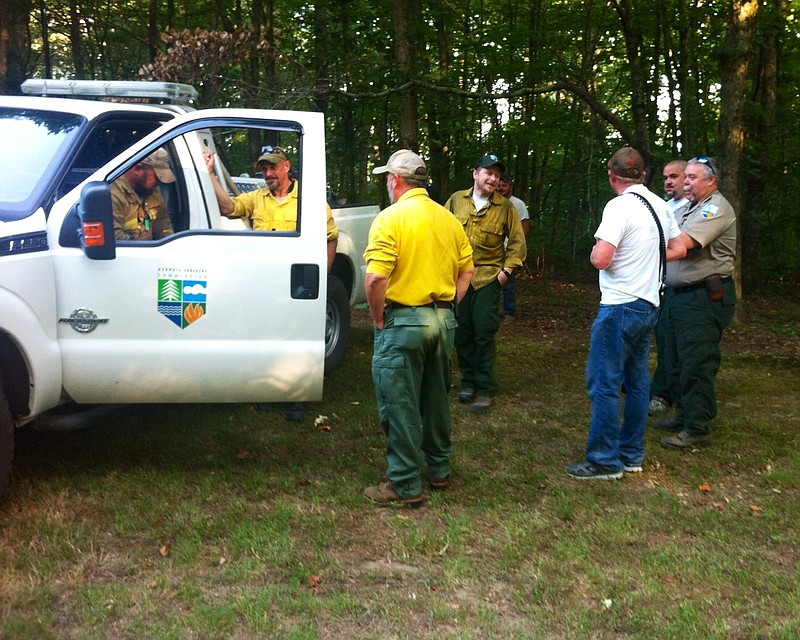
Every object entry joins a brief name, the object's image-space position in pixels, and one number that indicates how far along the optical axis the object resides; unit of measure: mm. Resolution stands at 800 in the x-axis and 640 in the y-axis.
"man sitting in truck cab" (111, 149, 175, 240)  5125
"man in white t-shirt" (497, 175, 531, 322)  9348
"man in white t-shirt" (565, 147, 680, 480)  4969
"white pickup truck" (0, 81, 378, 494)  4488
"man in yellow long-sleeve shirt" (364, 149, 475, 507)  4551
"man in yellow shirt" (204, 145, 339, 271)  5656
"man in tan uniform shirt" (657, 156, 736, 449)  5734
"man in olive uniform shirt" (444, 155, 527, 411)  6762
